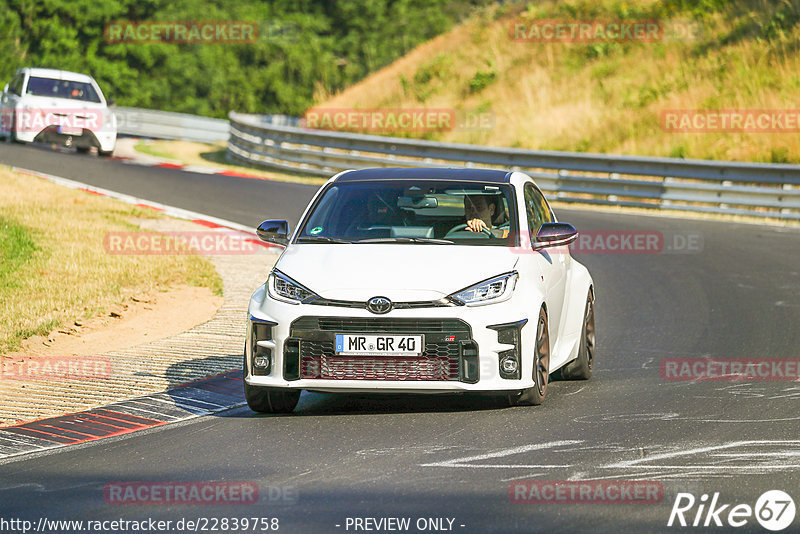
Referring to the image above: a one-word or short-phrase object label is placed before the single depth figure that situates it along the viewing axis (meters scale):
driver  17.80
